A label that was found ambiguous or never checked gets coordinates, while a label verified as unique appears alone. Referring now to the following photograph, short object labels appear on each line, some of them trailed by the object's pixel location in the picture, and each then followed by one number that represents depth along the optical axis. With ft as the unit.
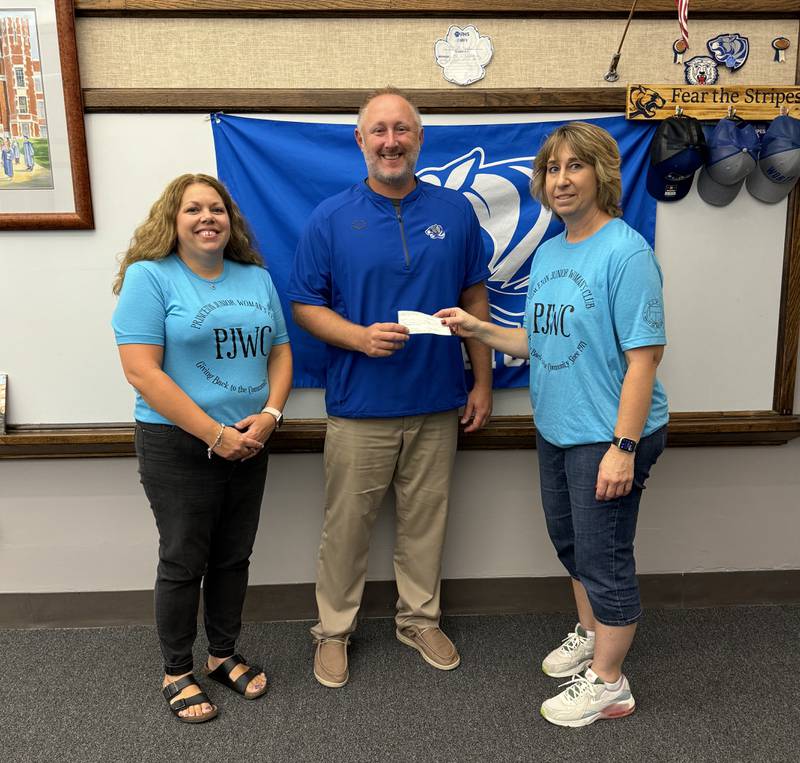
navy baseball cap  7.04
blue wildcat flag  7.18
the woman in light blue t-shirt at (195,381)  5.69
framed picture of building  6.77
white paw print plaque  7.13
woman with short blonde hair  5.59
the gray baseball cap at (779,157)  7.09
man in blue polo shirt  6.46
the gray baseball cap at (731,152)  7.08
